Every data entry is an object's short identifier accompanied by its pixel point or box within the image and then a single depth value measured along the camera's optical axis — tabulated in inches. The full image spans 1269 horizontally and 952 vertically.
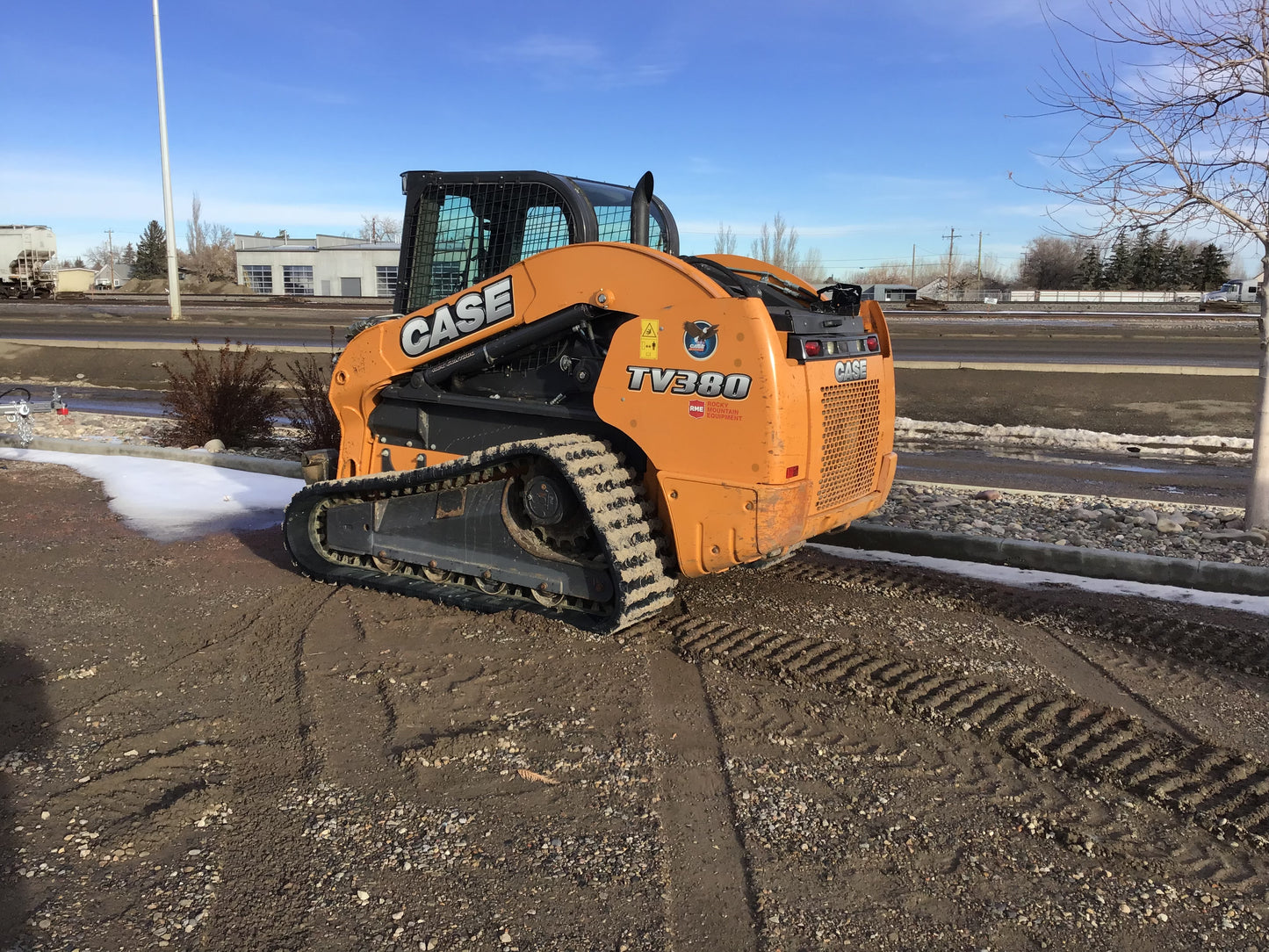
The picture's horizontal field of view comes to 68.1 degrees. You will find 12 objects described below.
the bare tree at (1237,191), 257.3
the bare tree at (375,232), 3747.5
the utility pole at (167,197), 951.6
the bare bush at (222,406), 439.8
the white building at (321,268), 2417.6
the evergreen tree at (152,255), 3034.0
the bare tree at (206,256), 3075.8
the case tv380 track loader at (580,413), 183.0
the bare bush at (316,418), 405.7
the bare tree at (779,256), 3092.8
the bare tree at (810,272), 3479.3
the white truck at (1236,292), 1967.3
